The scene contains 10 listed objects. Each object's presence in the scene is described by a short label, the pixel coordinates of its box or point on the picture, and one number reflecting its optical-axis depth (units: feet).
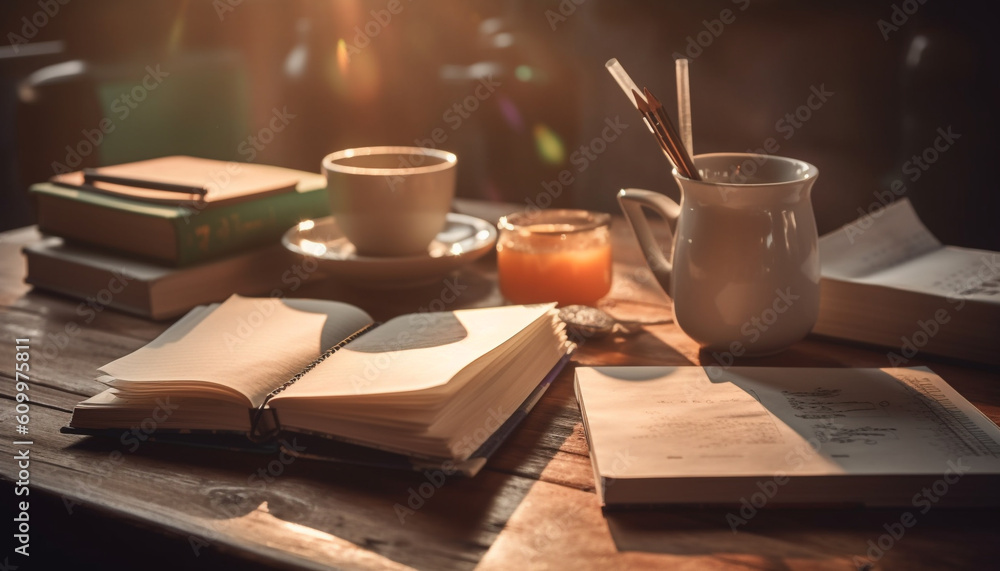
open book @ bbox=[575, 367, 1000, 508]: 1.65
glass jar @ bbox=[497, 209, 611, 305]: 2.92
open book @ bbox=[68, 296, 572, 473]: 1.83
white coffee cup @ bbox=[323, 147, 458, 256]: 3.15
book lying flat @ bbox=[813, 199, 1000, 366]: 2.40
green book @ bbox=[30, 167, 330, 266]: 3.14
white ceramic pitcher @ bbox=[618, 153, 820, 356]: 2.31
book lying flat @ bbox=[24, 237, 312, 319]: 3.05
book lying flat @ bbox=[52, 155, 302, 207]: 3.27
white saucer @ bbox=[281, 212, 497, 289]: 3.11
